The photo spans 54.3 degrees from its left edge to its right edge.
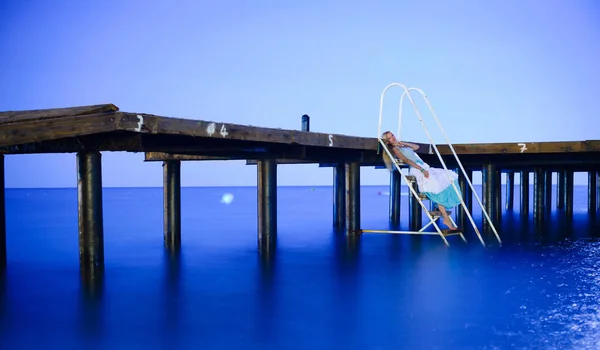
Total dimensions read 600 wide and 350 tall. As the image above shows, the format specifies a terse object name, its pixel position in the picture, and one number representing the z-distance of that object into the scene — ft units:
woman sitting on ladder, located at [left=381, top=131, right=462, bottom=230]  31.96
